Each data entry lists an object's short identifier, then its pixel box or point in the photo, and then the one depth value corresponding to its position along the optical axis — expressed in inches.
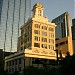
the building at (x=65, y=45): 2597.4
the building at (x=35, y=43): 2076.3
